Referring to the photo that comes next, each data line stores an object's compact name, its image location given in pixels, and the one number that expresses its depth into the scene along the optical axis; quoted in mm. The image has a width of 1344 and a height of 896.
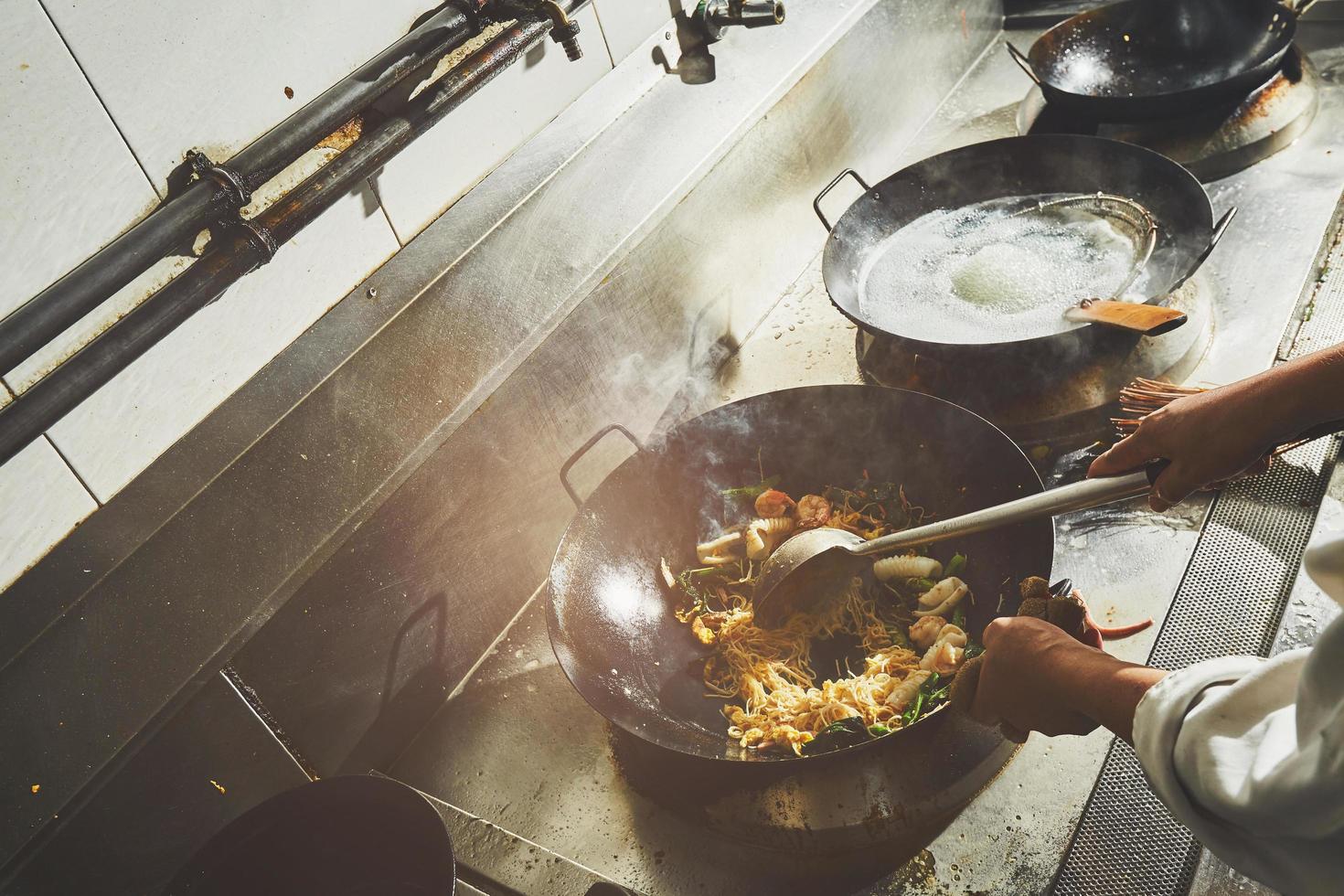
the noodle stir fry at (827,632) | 1812
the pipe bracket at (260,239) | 1699
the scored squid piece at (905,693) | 1802
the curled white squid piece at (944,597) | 1975
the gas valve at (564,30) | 2154
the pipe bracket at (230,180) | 1665
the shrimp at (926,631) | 1923
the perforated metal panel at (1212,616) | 1579
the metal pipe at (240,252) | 1467
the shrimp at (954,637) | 1871
